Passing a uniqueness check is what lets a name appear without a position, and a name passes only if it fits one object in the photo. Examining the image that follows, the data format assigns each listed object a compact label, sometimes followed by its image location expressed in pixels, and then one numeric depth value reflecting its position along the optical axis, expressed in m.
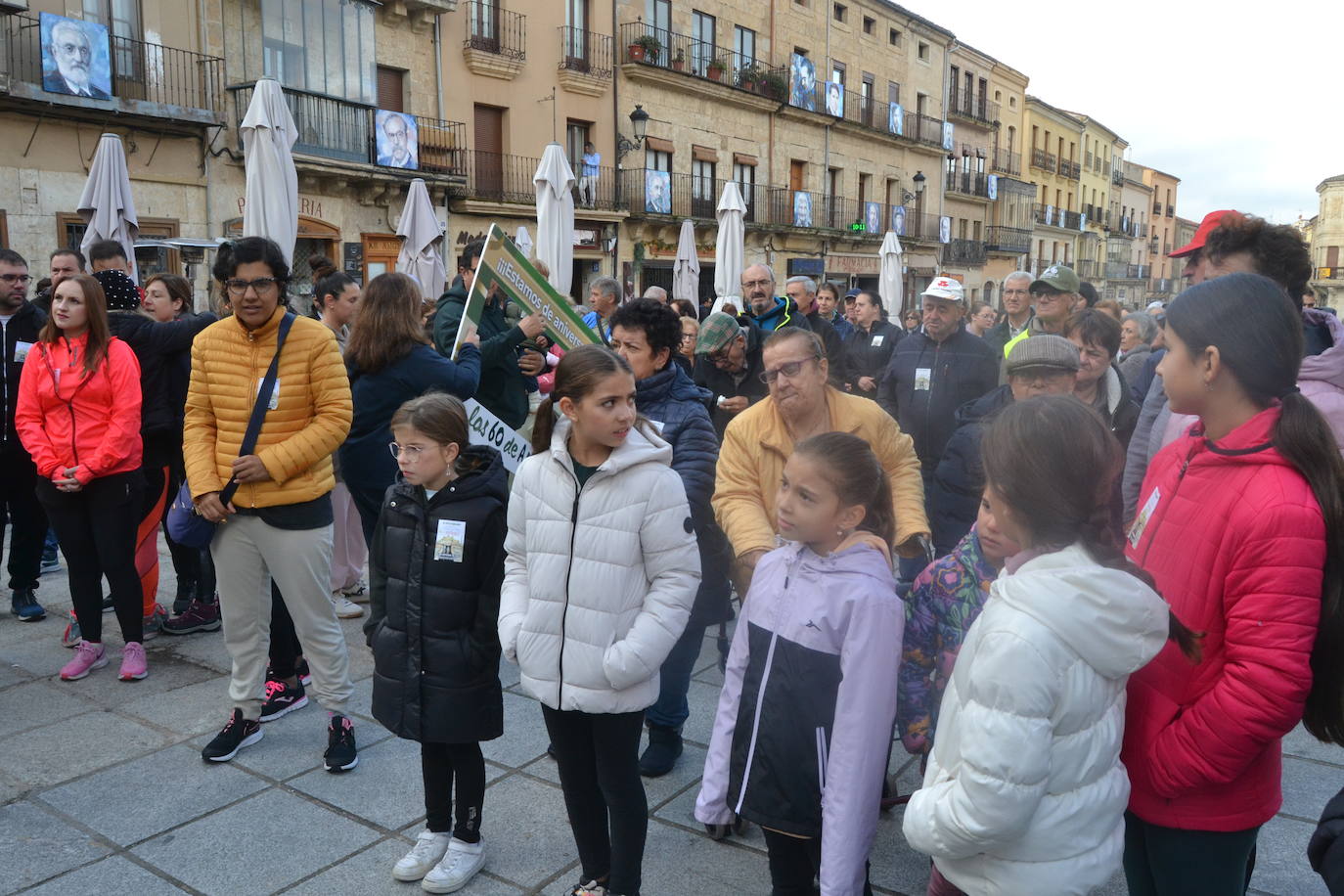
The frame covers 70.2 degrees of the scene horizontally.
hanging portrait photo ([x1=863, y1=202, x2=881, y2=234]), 34.44
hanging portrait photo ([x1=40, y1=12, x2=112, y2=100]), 13.91
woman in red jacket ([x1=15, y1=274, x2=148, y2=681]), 4.55
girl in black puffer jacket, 2.97
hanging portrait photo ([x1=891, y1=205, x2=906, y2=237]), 36.44
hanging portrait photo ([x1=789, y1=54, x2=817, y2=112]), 30.08
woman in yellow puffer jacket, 3.72
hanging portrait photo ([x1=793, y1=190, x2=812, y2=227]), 30.62
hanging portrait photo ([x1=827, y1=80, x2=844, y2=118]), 31.86
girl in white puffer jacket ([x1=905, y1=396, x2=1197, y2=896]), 1.74
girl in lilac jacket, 2.30
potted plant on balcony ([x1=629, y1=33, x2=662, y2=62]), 24.55
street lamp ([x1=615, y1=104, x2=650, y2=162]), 24.67
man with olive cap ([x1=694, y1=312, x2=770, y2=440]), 5.26
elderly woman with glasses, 3.26
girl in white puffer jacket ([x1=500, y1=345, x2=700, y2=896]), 2.66
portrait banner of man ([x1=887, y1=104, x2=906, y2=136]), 35.53
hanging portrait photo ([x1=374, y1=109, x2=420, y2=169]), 18.77
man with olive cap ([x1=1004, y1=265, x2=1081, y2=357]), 5.80
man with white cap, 5.53
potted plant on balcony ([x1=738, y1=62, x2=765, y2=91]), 28.39
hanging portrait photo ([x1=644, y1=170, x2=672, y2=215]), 25.08
